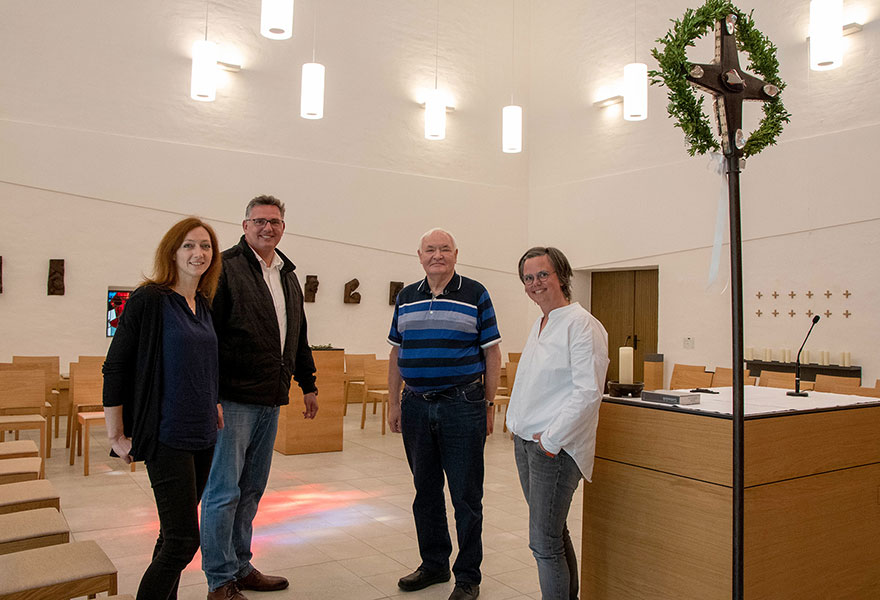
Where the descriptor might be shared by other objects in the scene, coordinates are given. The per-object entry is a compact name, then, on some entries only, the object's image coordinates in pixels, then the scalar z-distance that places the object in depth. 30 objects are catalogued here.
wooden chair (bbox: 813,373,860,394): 6.40
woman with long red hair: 2.23
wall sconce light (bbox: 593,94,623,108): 11.03
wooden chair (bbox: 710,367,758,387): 7.65
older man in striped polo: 3.09
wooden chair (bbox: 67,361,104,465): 6.02
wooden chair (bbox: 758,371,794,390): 6.98
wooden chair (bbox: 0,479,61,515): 2.68
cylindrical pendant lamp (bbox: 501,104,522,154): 10.09
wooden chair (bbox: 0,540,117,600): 1.89
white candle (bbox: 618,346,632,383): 2.64
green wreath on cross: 1.91
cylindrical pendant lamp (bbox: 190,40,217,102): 8.30
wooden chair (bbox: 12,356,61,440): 6.95
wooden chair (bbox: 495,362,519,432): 7.84
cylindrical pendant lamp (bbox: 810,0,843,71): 7.18
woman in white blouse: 2.39
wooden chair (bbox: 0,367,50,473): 5.42
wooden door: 10.86
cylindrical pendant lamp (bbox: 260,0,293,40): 7.36
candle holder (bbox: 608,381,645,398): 2.62
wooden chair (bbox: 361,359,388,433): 8.59
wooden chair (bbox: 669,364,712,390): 7.65
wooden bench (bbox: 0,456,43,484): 3.17
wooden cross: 1.78
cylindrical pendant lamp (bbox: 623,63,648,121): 9.17
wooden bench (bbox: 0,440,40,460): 3.66
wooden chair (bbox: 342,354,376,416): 9.44
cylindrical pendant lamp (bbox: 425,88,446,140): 10.06
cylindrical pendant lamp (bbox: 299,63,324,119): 8.69
